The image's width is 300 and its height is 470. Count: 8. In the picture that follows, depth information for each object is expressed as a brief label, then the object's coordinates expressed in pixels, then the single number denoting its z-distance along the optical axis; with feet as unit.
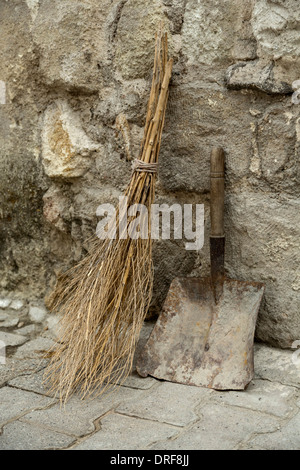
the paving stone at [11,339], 7.29
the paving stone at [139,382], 6.13
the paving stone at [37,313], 7.88
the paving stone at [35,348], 7.00
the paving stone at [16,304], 8.10
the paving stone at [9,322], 7.78
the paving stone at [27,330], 7.61
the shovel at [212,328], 6.15
